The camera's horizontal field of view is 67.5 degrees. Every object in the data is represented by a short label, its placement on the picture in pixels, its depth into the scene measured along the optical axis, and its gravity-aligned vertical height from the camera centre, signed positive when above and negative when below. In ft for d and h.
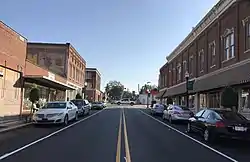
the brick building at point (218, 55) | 40.18 +10.95
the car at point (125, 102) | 189.09 -11.70
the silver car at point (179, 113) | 44.61 -4.93
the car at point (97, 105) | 103.57 -8.04
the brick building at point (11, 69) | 41.74 +4.75
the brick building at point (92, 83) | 179.92 +7.41
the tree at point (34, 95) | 45.79 -1.41
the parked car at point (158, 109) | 67.32 -6.09
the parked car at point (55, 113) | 37.08 -4.94
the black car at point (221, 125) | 24.12 -4.17
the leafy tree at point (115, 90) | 304.34 +1.64
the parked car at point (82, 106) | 59.06 -5.25
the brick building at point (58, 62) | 78.96 +14.49
